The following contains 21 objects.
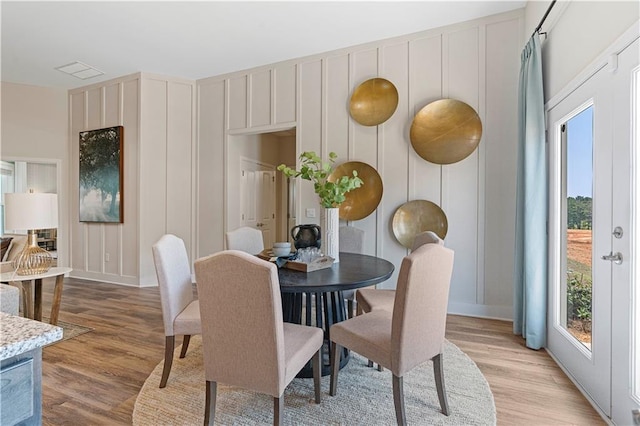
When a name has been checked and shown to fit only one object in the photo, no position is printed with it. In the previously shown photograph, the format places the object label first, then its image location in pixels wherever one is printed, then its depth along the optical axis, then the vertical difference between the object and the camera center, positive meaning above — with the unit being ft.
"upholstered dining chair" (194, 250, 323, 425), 4.55 -1.69
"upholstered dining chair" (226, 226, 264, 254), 9.37 -0.90
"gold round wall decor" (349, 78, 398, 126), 11.96 +4.13
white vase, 7.84 -0.54
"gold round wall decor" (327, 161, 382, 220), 12.17 +0.65
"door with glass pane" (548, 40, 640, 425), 5.20 -0.49
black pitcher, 7.94 -0.62
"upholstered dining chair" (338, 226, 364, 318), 10.29 -0.92
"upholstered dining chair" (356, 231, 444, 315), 7.23 -2.09
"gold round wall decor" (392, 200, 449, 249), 11.31 -0.32
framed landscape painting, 15.75 +1.76
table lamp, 9.15 -0.29
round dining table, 5.72 -1.30
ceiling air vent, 14.59 +6.53
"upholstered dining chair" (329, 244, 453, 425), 5.00 -2.01
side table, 9.65 -2.64
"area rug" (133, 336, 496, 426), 5.74 -3.69
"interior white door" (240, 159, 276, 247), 16.81 +0.75
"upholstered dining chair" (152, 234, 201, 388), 6.50 -1.88
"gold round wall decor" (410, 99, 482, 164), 10.84 +2.75
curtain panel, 8.45 +0.08
